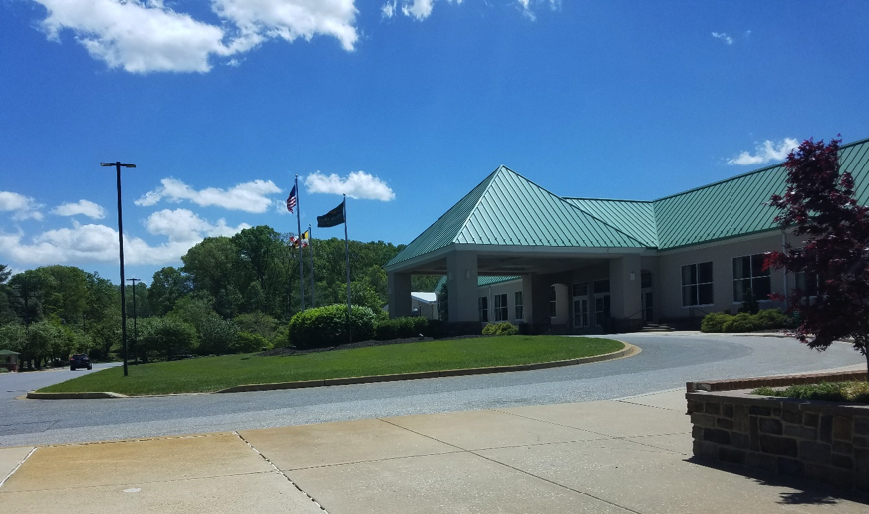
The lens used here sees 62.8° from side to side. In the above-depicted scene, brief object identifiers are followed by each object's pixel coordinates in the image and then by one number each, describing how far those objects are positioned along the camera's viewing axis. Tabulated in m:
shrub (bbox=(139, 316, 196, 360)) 51.47
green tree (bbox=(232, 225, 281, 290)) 96.25
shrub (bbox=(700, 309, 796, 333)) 27.69
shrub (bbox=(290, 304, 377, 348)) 32.28
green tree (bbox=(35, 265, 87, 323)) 107.00
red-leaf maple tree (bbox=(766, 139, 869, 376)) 6.61
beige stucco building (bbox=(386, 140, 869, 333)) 32.66
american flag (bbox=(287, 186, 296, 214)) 43.72
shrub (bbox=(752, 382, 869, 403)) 6.69
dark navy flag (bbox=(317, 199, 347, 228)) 35.81
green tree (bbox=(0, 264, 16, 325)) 94.56
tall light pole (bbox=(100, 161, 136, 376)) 26.14
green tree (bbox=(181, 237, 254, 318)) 97.75
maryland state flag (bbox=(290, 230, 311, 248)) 45.72
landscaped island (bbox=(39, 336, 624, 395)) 18.61
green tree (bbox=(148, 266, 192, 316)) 103.25
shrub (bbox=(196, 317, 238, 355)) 53.81
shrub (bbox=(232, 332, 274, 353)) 52.78
